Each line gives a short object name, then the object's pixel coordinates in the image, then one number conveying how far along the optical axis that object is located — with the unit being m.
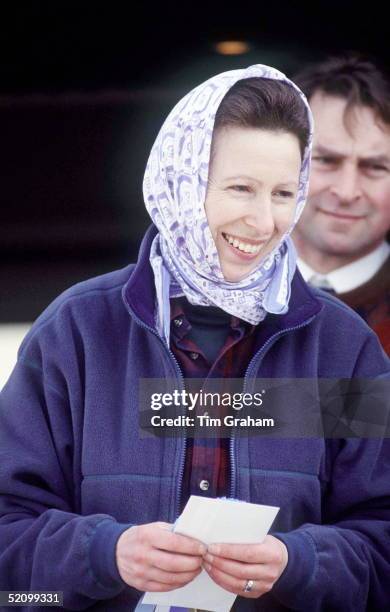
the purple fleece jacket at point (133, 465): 5.67
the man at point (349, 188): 5.89
